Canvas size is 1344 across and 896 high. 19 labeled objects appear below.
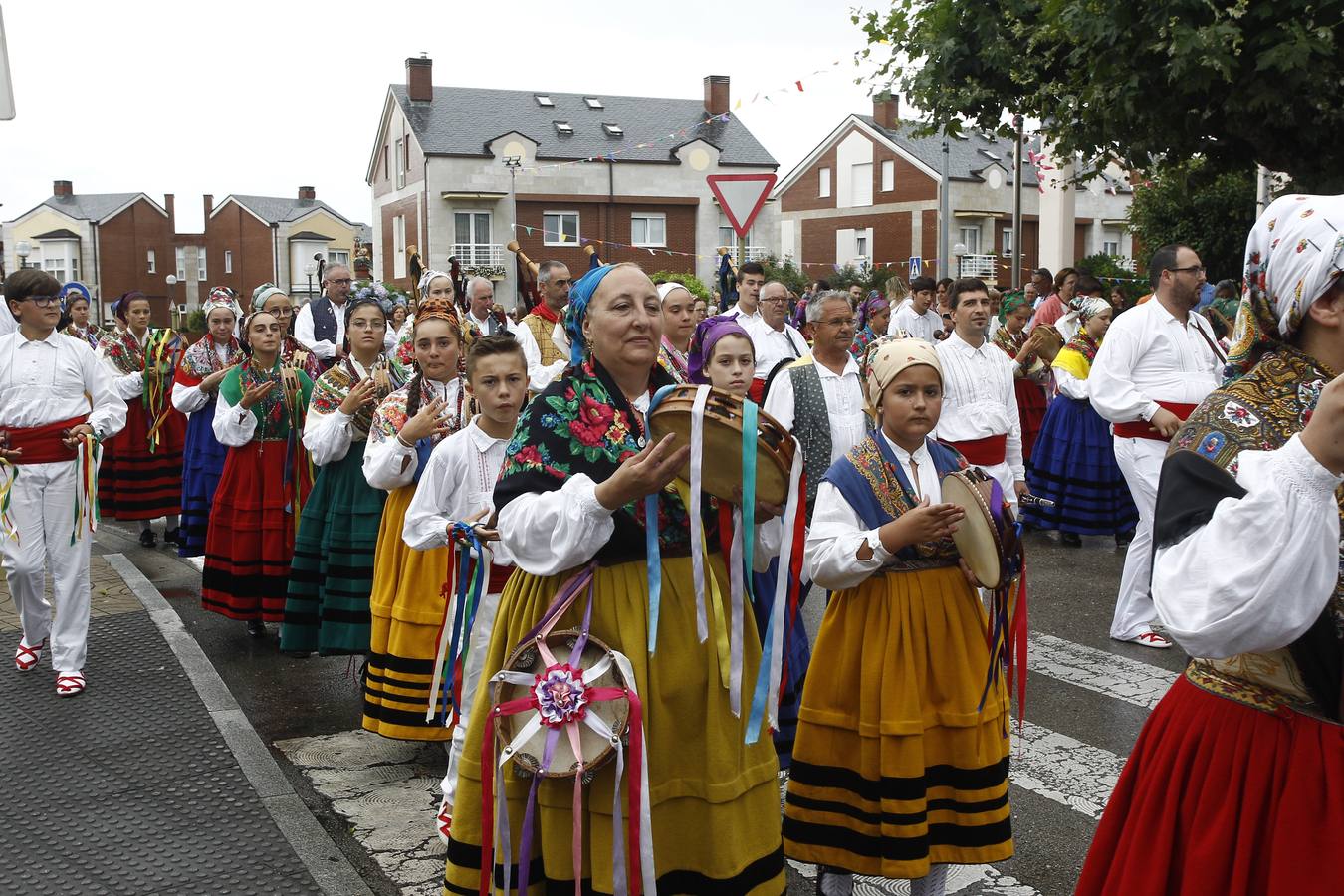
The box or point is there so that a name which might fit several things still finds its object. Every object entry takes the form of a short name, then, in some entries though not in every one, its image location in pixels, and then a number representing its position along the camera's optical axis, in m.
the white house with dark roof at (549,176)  46.25
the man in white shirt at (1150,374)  7.39
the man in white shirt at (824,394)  6.58
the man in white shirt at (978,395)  7.68
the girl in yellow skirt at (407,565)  5.59
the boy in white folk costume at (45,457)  6.96
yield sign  10.14
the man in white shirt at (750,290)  10.71
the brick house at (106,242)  77.25
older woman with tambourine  3.18
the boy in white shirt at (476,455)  5.09
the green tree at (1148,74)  10.40
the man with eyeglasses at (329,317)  12.56
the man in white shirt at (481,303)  11.83
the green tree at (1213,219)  21.98
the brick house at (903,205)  46.53
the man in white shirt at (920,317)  15.57
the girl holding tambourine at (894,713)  3.82
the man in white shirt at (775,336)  9.53
